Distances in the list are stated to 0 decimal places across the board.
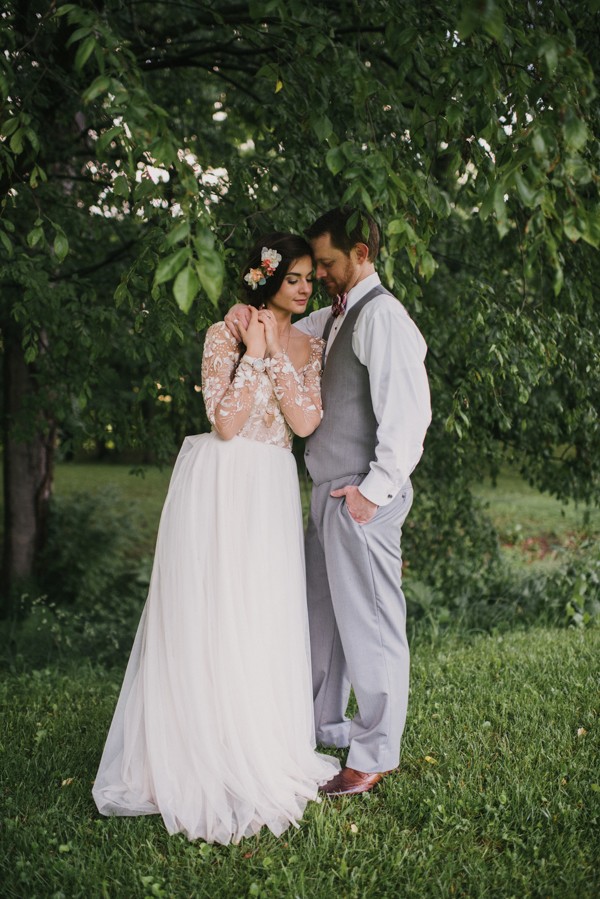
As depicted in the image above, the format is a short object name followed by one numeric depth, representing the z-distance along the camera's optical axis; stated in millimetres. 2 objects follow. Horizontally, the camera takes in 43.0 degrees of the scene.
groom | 3004
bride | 2916
